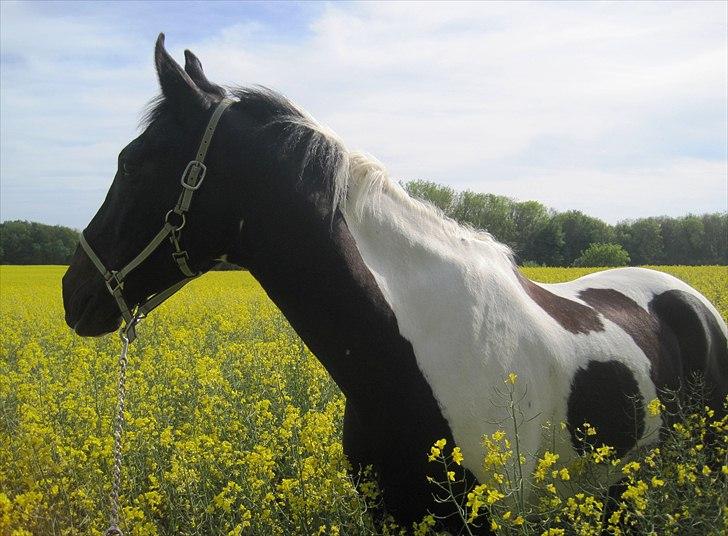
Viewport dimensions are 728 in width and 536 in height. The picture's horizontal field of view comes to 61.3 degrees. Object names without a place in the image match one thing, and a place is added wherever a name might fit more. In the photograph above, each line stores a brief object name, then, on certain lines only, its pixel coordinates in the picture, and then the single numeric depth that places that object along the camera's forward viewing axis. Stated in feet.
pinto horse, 7.03
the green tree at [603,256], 129.29
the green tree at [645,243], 170.19
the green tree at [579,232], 153.38
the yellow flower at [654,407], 7.35
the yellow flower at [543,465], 6.08
